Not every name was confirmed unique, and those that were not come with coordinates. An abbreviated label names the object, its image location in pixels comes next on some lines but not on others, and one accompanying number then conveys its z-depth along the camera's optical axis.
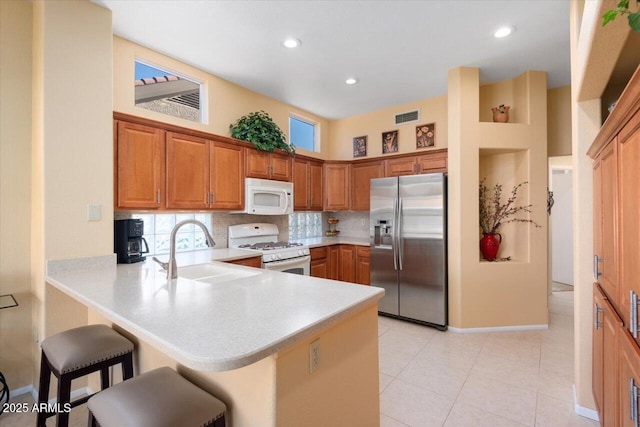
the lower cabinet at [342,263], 4.11
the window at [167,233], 3.08
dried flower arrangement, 3.51
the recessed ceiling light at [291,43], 2.80
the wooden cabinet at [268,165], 3.57
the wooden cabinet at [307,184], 4.22
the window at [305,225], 4.72
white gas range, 3.41
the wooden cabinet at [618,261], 1.10
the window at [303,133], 4.72
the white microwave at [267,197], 3.51
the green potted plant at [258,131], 3.60
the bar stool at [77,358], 1.45
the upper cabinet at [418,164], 3.80
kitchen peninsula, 0.98
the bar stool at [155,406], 1.04
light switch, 2.16
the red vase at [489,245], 3.46
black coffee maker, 2.50
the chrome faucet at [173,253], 1.79
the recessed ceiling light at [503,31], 2.62
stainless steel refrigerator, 3.39
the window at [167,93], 3.02
